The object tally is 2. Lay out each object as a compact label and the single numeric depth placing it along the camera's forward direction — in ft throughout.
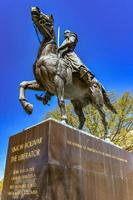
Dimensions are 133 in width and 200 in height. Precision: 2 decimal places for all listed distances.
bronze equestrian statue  21.68
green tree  63.67
